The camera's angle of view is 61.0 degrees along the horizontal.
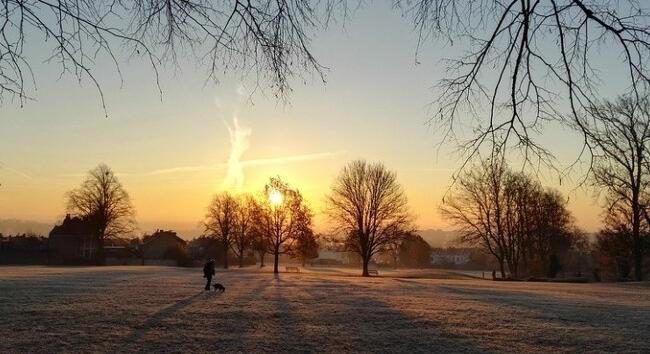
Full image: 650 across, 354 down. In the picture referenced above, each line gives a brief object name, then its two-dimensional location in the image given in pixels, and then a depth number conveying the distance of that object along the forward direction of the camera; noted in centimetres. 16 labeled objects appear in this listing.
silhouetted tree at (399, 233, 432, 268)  13612
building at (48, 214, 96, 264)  9312
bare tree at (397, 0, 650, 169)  468
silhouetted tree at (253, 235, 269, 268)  6092
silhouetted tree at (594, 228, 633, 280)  5747
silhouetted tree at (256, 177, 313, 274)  5944
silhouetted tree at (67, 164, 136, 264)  8131
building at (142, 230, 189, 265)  10744
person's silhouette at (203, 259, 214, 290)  2723
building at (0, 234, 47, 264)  8725
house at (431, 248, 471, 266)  16300
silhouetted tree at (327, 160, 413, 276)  6159
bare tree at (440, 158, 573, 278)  6339
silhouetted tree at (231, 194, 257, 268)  8369
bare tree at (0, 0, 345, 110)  421
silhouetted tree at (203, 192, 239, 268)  8594
